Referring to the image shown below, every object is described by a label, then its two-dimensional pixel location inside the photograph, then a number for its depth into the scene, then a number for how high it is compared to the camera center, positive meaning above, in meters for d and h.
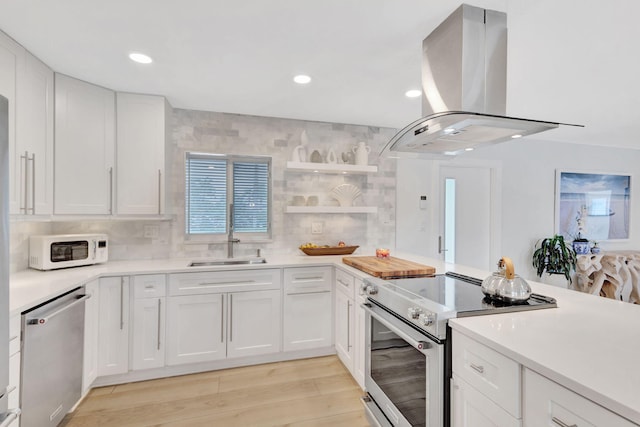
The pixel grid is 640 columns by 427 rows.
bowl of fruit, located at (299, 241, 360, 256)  3.04 -0.38
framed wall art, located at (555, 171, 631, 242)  4.20 +0.12
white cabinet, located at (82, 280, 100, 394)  2.11 -0.89
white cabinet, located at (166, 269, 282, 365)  2.44 -0.86
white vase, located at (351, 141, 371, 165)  3.30 +0.63
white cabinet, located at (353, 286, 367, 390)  2.17 -0.93
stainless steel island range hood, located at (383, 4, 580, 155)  1.43 +0.66
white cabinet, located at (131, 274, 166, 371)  2.35 -0.87
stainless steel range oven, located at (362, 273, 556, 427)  1.28 -0.62
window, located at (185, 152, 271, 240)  3.03 +0.16
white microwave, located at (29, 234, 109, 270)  2.18 -0.31
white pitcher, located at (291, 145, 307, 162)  3.13 +0.60
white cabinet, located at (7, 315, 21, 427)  1.44 -0.74
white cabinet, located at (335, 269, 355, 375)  2.38 -0.88
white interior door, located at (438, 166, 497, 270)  3.78 -0.03
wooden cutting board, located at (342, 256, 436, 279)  2.04 -0.39
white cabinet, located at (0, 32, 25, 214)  1.72 +0.72
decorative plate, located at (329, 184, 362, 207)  3.37 +0.21
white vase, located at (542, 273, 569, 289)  4.02 -0.87
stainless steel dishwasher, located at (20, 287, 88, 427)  1.55 -0.85
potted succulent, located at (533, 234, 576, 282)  3.80 -0.55
